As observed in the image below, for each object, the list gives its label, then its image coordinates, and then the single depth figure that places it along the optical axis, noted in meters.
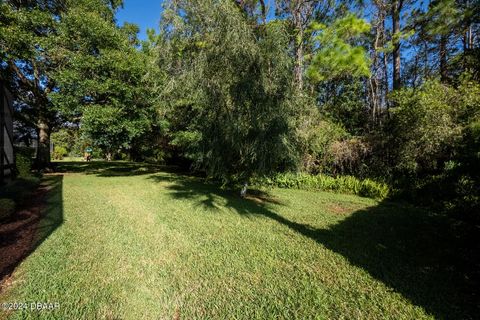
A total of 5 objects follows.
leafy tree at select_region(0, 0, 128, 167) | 8.77
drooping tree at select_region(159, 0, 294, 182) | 5.19
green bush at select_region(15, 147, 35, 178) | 8.18
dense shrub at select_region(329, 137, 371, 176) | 9.59
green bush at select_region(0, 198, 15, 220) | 4.70
